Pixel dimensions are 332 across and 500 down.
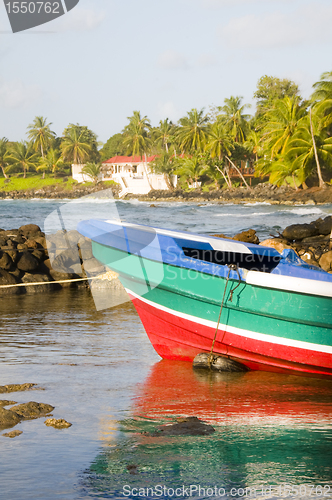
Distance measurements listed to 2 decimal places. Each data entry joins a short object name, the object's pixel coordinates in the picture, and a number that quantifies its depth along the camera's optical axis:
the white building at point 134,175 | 91.56
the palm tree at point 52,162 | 110.25
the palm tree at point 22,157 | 116.69
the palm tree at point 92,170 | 99.64
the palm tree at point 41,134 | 114.69
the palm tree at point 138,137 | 89.56
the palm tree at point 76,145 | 106.21
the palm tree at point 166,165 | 82.81
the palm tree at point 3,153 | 116.06
